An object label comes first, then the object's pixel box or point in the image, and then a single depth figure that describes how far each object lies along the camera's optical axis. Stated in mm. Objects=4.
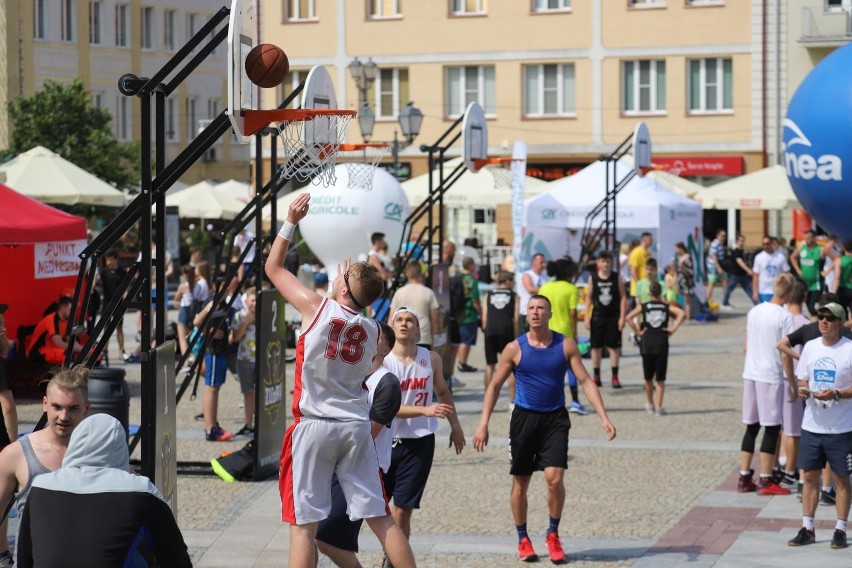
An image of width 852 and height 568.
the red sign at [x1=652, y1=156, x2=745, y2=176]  44094
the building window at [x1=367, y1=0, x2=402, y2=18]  46875
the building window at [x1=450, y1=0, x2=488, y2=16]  45812
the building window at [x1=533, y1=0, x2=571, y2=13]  45125
